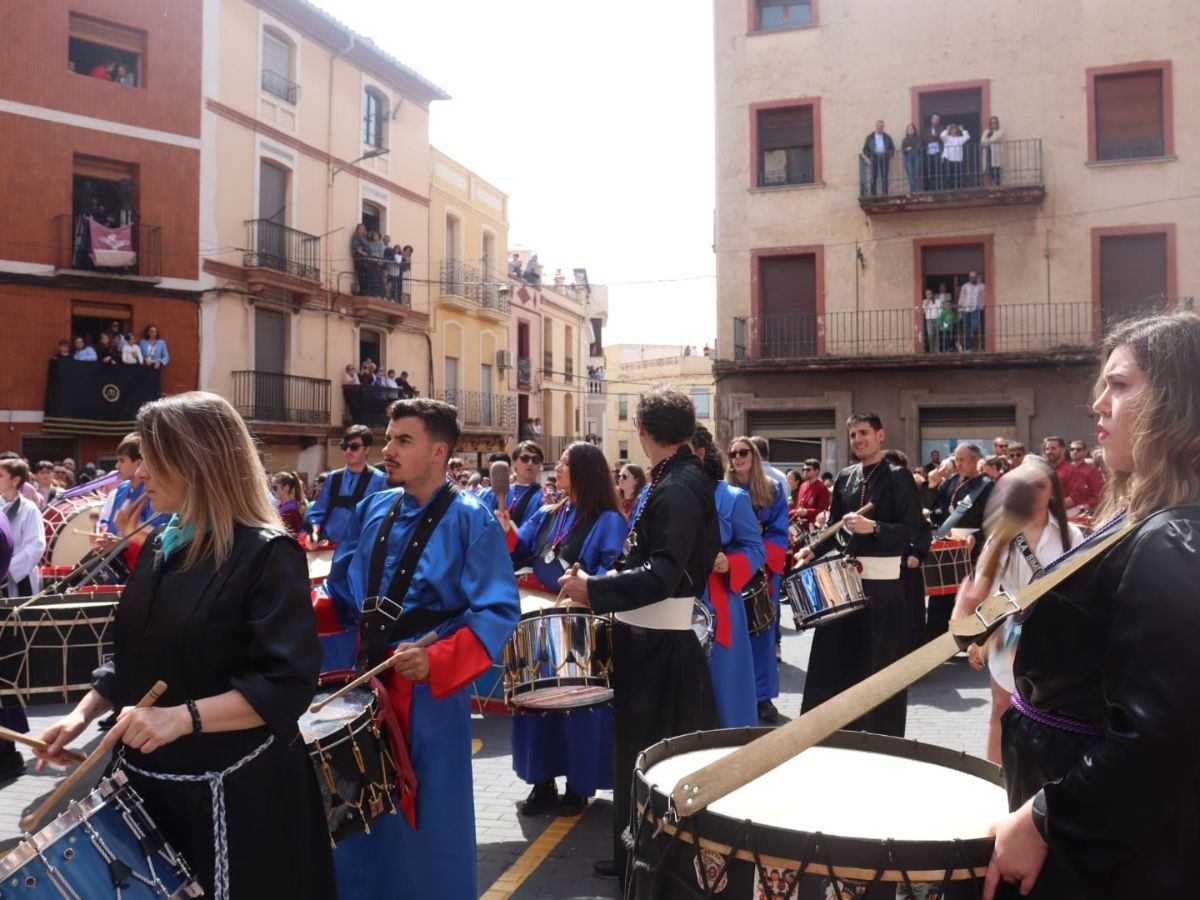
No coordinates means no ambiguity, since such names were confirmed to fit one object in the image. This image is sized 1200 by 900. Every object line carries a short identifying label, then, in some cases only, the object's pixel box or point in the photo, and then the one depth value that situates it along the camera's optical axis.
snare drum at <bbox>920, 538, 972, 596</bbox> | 9.70
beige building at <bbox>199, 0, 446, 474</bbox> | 23.91
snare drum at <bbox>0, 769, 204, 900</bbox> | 2.29
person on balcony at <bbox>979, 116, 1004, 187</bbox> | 22.03
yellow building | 32.41
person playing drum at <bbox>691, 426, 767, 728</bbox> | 5.69
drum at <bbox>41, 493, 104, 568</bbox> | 9.54
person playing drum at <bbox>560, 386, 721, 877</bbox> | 4.27
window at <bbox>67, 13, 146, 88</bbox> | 21.89
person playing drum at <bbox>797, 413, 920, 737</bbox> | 6.26
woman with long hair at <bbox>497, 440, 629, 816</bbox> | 5.87
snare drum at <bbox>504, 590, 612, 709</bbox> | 4.48
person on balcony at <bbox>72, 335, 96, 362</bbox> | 21.05
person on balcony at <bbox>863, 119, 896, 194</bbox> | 22.58
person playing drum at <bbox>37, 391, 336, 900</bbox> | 2.69
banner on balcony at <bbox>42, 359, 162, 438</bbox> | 20.78
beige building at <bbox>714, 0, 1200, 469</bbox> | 21.81
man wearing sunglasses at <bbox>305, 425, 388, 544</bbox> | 9.55
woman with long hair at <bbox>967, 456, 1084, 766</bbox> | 4.86
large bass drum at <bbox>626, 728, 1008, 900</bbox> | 1.96
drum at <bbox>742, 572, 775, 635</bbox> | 7.64
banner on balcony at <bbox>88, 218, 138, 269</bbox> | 21.62
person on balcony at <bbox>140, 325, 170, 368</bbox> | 22.16
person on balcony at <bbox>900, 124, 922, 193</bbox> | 22.28
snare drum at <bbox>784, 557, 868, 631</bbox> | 6.18
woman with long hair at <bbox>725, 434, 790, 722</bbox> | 8.13
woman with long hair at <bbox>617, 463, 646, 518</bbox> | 8.74
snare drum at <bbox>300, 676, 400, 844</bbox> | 3.16
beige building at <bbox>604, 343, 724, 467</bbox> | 58.50
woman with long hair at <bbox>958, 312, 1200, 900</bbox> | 1.81
